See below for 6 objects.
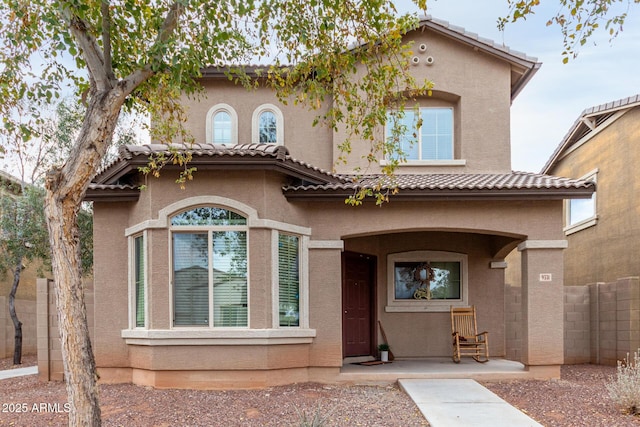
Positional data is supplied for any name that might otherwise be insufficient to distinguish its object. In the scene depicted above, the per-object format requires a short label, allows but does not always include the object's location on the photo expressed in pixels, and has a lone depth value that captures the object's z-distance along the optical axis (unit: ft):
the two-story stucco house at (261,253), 29.14
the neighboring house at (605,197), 43.29
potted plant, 37.24
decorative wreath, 39.73
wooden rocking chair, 36.60
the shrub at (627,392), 23.36
